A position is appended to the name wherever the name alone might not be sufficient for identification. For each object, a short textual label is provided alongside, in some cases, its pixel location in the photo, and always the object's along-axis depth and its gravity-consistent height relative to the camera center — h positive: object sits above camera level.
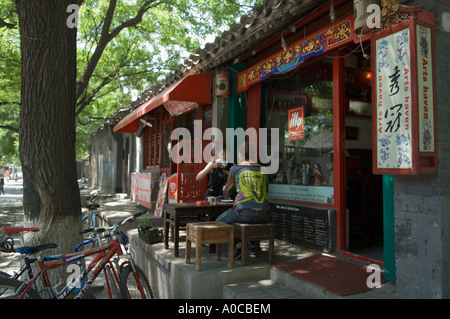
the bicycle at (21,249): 3.52 -0.78
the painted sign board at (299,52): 4.34 +1.78
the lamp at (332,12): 4.12 +1.94
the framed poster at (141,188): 9.60 -0.45
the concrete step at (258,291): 3.71 -1.35
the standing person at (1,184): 22.65 -0.68
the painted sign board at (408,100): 2.99 +0.66
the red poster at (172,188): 7.26 -0.33
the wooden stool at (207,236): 4.06 -0.77
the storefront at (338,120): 3.06 +0.69
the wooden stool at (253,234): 4.26 -0.77
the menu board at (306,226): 4.73 -0.80
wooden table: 4.82 -0.57
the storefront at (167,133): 7.10 +1.32
